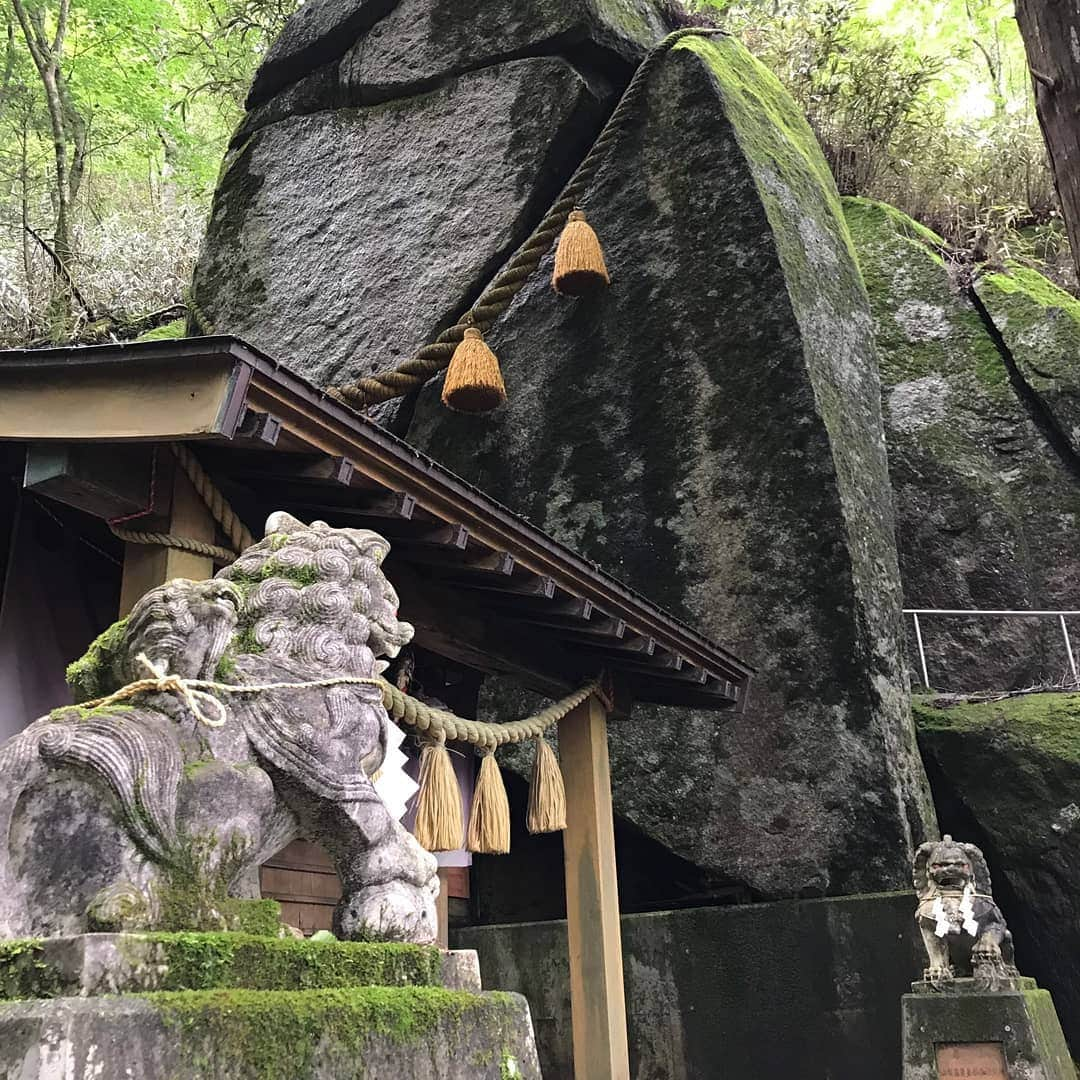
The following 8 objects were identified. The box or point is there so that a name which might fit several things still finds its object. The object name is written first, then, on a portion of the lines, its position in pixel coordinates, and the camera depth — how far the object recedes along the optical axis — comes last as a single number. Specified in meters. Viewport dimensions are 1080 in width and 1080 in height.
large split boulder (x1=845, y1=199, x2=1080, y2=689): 8.96
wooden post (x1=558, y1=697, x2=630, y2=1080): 5.13
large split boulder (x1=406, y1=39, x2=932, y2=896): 7.06
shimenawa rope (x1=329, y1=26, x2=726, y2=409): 7.20
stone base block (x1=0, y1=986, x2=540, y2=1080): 1.46
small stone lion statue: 5.46
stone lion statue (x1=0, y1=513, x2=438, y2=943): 1.83
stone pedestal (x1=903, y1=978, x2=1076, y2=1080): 5.09
